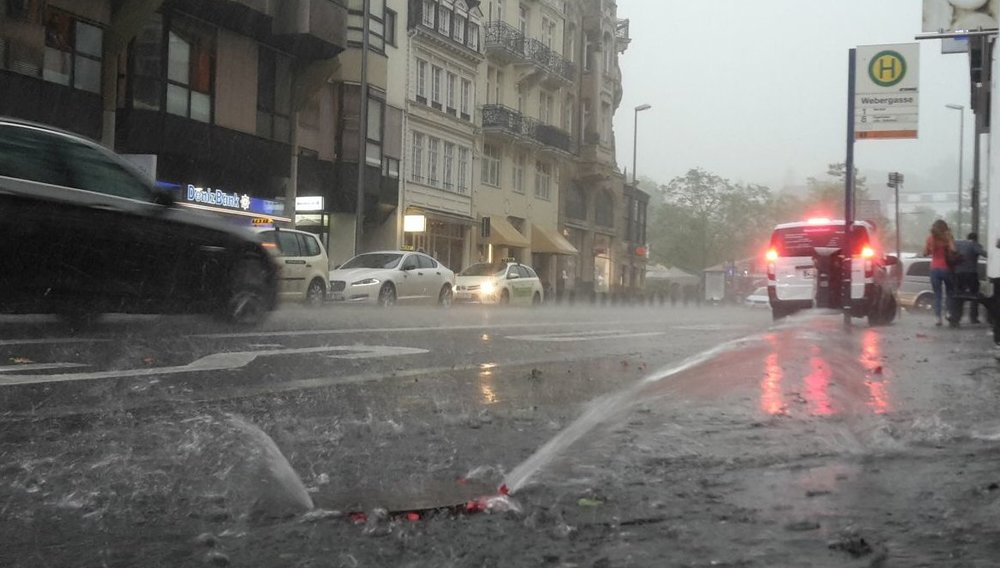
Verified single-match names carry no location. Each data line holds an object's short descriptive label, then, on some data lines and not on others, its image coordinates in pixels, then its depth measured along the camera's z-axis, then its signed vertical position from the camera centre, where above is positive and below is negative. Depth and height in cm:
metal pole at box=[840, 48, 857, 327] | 1266 +142
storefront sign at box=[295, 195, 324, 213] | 3005 +260
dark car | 777 +39
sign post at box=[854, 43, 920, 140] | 1218 +264
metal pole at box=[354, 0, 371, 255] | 2931 +485
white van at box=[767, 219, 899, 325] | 1505 +55
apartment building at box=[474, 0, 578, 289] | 4297 +751
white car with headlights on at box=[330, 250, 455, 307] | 2159 +29
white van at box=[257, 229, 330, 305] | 1838 +44
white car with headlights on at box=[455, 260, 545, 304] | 2744 +33
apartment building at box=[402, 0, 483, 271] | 3666 +649
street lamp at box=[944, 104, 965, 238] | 3859 +696
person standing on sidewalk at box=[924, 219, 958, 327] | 1538 +88
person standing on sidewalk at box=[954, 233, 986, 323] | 1565 +62
